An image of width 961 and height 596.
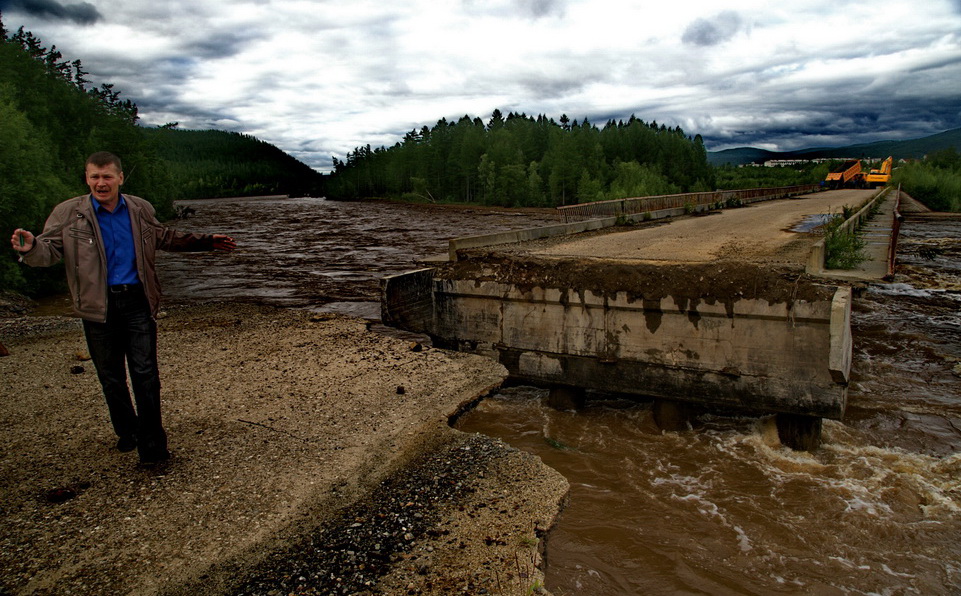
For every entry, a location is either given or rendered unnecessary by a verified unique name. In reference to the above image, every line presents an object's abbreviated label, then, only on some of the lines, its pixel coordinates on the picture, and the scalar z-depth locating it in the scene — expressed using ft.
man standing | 14.43
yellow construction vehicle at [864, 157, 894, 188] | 227.81
